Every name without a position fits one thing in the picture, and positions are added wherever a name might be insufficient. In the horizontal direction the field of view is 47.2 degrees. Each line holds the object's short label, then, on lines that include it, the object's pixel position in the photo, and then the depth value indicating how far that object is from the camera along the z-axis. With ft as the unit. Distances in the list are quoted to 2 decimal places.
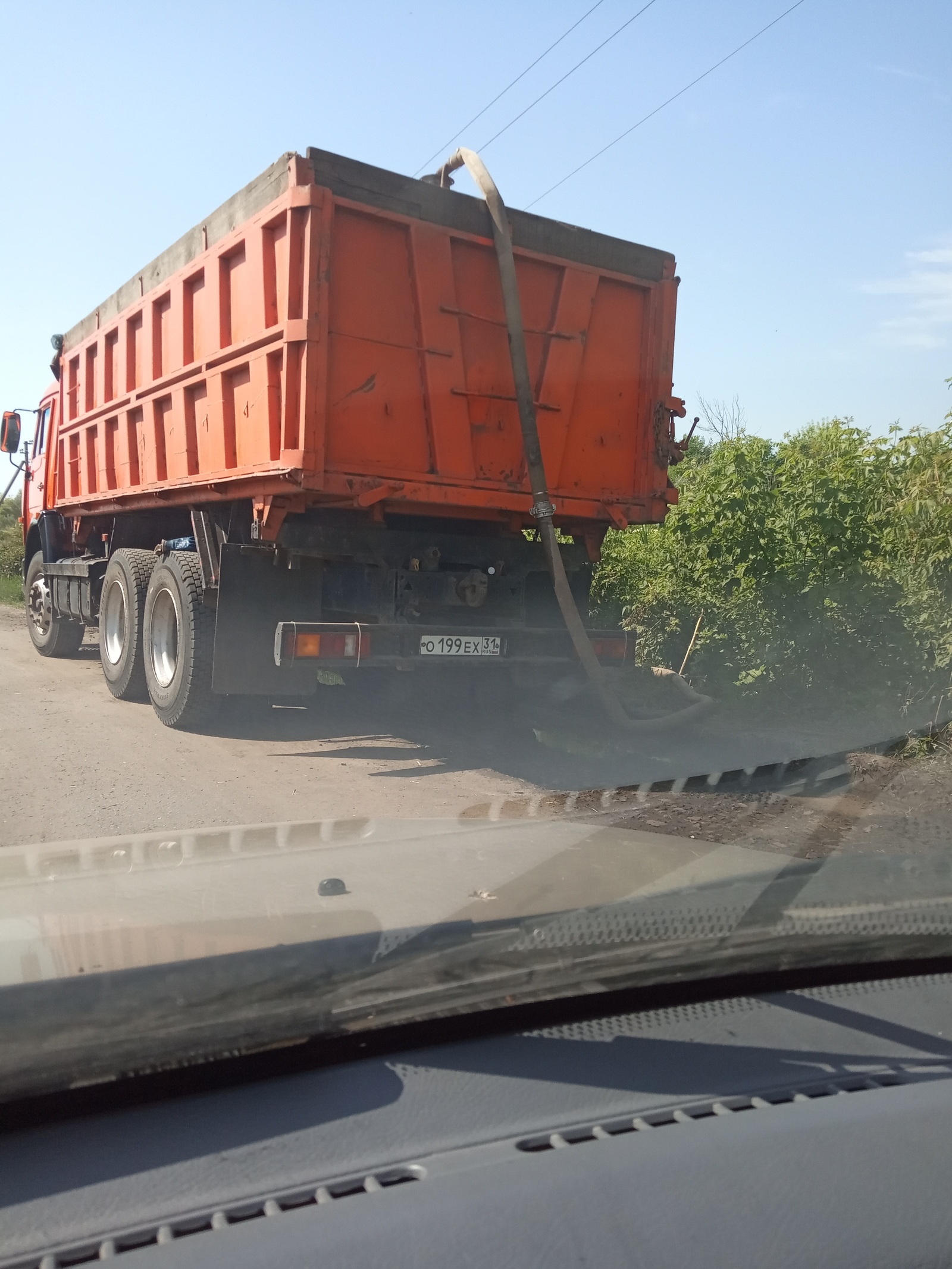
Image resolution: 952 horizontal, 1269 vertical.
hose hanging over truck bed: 21.35
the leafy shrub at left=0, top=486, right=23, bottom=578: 85.71
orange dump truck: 20.49
